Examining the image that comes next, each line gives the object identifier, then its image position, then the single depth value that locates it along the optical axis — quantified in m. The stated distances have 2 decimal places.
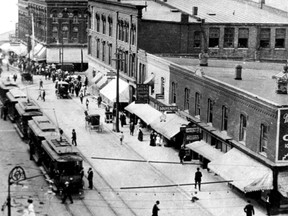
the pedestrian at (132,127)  54.58
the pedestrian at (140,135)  52.47
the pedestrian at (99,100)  68.12
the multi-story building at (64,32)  100.56
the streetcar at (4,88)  65.50
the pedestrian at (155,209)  32.82
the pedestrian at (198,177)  38.84
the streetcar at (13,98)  58.53
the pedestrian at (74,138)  50.06
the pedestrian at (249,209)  33.39
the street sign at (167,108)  48.61
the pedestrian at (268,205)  35.16
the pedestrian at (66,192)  36.53
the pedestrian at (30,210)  29.80
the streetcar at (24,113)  51.53
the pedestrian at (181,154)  44.90
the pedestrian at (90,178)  38.84
